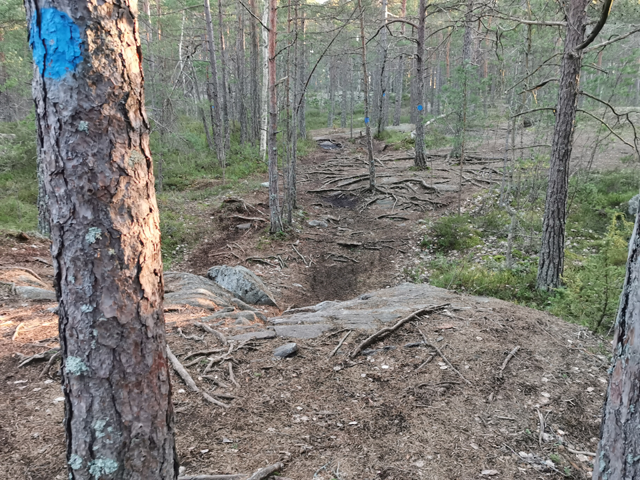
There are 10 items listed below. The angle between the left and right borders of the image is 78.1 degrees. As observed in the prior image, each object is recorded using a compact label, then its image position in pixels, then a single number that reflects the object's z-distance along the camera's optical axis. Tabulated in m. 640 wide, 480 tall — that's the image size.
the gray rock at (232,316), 5.13
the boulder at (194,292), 5.80
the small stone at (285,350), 4.14
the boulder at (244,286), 7.37
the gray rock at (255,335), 4.47
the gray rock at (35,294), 5.27
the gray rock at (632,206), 10.39
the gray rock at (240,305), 6.56
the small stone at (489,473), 2.58
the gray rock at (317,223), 12.06
